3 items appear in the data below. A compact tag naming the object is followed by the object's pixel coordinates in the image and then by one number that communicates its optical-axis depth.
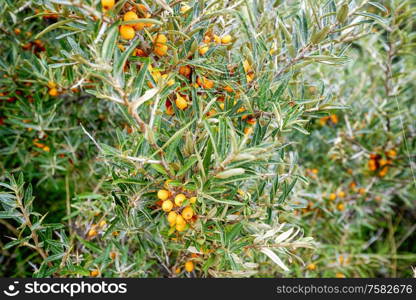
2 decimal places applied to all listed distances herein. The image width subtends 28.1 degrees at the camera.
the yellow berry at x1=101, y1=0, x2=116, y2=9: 0.47
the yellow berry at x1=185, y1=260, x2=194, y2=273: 0.59
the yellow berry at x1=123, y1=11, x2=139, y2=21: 0.49
